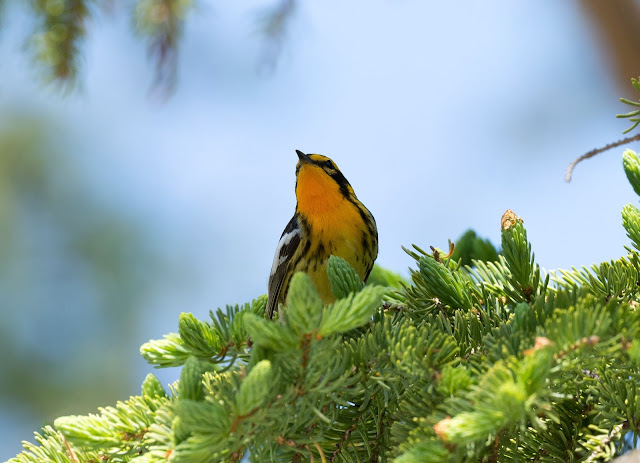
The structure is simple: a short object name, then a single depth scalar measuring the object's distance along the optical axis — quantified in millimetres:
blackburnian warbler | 5543
